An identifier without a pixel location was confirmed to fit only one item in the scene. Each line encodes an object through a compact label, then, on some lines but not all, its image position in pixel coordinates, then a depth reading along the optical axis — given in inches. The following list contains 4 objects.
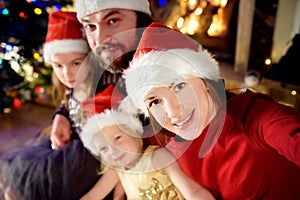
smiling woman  31.3
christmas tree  71.6
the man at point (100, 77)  41.3
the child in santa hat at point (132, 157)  41.3
